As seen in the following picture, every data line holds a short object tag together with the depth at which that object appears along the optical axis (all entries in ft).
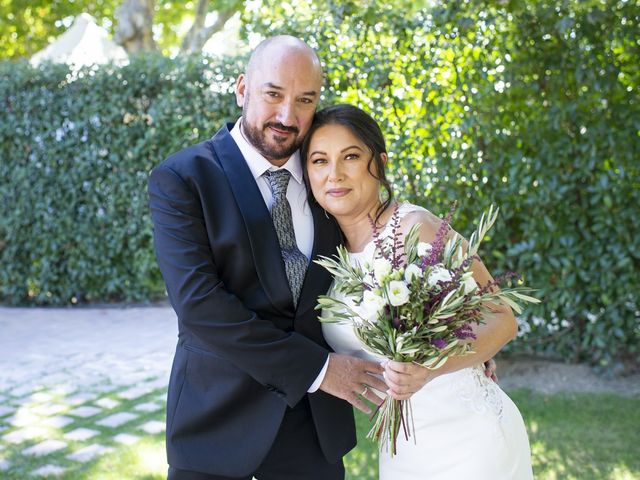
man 8.02
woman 8.59
